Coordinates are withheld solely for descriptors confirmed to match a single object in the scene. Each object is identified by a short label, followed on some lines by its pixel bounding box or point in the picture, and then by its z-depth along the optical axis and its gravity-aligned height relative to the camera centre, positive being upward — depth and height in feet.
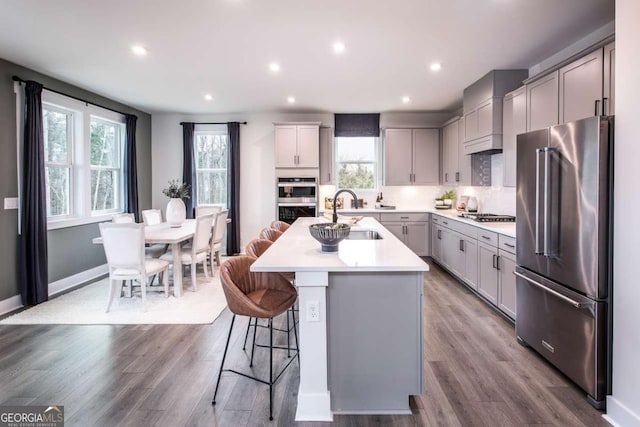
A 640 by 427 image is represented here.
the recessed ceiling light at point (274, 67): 13.42 +5.17
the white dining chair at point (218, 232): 16.96 -1.38
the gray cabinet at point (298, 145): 20.71 +3.30
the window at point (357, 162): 22.71 +2.53
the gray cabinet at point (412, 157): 21.38 +2.67
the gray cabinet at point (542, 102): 10.78 +3.12
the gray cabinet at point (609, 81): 8.50 +2.87
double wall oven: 20.62 +0.26
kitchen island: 6.93 -2.62
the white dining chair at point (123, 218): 15.59 -0.65
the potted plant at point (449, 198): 21.35 +0.21
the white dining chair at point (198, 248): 14.82 -1.93
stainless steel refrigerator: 6.93 -0.99
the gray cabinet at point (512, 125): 12.57 +2.79
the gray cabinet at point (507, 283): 11.03 -2.59
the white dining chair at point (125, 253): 12.26 -1.71
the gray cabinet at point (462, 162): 17.67 +1.97
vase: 16.99 -0.46
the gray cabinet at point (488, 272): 12.24 -2.51
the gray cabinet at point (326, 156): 21.56 +2.78
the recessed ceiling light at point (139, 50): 11.73 +5.13
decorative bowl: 8.01 -0.72
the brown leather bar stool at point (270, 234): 11.64 -1.03
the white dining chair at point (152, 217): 18.32 -0.70
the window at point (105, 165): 17.90 +2.00
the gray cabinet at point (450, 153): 18.95 +2.68
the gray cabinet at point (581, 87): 8.99 +3.03
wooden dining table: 13.46 -1.33
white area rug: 11.80 -3.76
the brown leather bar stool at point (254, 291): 6.78 -1.92
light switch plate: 12.85 +0.05
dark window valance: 21.98 +4.76
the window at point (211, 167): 22.52 +2.26
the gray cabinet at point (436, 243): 18.86 -2.22
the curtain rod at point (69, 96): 13.13 +4.70
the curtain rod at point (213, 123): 22.11 +4.91
